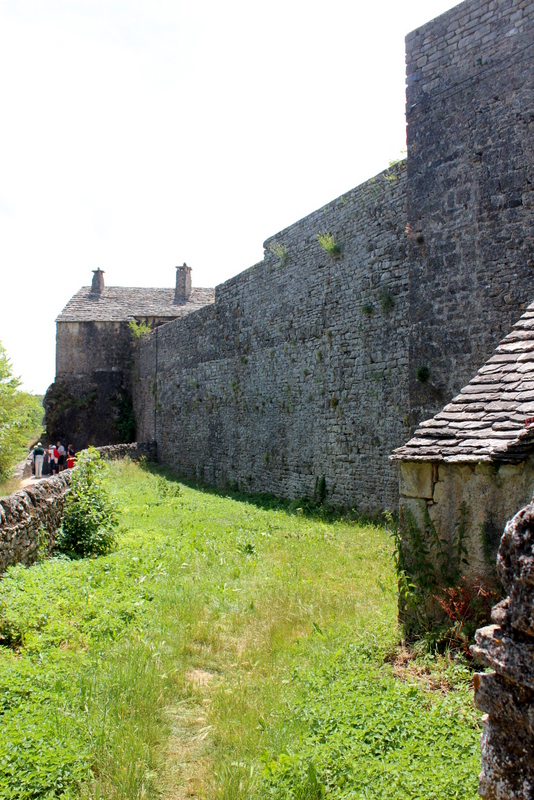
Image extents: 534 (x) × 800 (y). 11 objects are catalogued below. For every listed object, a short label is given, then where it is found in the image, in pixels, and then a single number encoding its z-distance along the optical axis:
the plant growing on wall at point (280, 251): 14.77
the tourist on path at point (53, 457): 26.06
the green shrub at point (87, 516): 8.64
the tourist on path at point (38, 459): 24.50
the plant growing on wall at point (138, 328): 30.72
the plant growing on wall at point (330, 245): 12.47
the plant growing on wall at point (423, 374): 8.41
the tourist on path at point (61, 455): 26.67
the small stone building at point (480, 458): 4.19
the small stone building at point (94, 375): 31.94
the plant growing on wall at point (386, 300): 10.80
